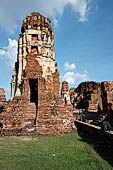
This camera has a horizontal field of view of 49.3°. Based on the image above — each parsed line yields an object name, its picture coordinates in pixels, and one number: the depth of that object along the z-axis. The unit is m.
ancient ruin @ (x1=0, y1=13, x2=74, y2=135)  6.98
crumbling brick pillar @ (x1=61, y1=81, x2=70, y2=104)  15.97
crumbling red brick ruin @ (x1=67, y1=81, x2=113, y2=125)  9.69
